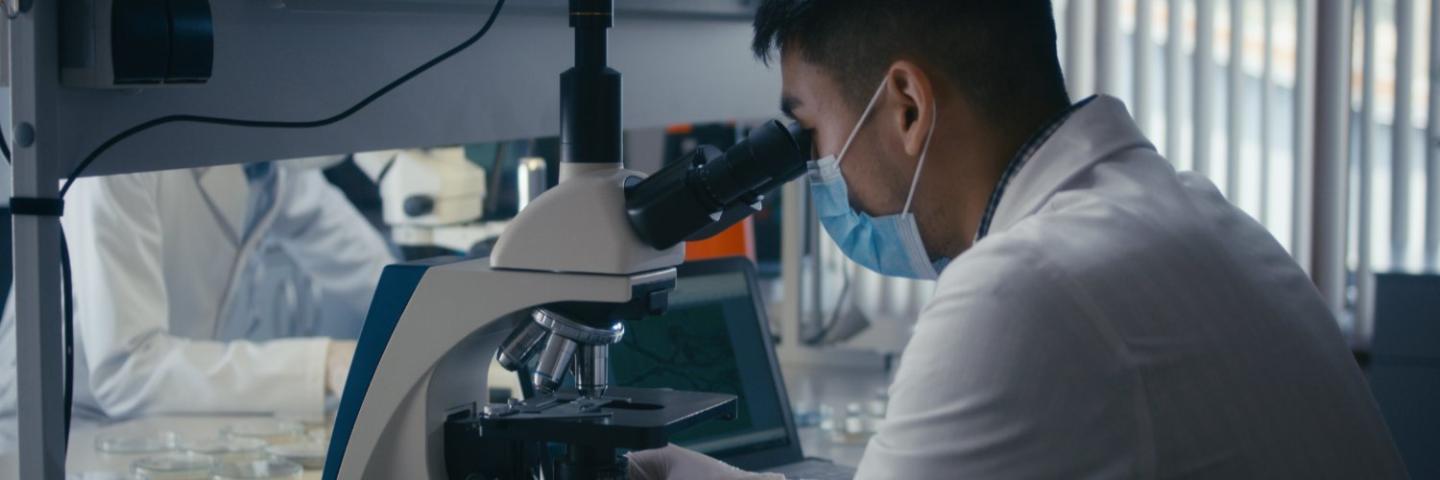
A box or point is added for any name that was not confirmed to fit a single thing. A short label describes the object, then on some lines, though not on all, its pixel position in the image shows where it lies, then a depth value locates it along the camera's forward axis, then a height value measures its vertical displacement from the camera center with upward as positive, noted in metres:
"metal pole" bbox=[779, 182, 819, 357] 2.70 -0.18
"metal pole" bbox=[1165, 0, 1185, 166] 3.20 +0.22
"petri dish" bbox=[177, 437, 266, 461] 1.74 -0.33
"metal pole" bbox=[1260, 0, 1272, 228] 3.19 +0.16
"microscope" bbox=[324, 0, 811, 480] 1.01 -0.11
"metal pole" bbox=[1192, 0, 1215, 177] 3.19 +0.22
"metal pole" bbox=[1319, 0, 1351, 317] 3.15 +0.03
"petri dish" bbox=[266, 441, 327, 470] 1.77 -0.35
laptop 1.71 -0.23
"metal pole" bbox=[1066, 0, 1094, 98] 3.20 +0.25
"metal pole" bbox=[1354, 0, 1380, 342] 3.14 -0.01
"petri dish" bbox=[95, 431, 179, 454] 1.77 -0.34
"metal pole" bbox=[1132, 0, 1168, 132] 3.19 +0.24
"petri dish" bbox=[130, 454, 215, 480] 1.63 -0.34
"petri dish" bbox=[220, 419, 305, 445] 1.86 -0.34
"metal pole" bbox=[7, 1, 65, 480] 0.94 -0.06
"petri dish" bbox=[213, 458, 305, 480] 1.64 -0.34
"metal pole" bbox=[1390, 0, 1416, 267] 3.10 +0.13
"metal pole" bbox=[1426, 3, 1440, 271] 3.05 +0.01
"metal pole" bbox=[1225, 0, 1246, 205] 3.18 +0.14
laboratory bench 1.79 -0.37
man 0.85 -0.07
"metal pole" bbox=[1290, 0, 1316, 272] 3.18 +0.06
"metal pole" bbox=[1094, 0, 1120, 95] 3.19 +0.26
